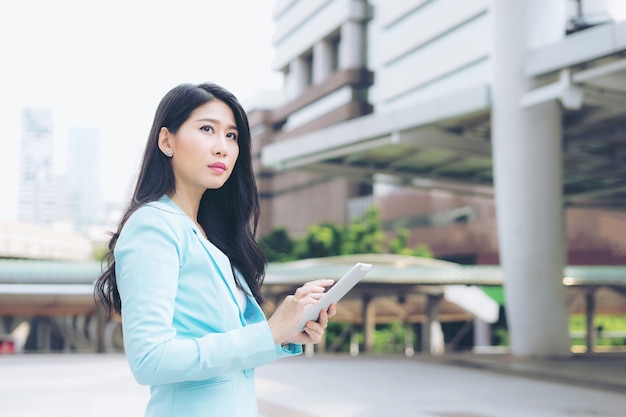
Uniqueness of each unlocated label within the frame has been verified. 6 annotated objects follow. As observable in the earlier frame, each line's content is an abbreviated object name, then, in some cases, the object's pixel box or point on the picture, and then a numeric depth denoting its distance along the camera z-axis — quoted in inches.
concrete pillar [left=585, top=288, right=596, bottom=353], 969.6
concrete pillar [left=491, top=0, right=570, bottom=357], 717.3
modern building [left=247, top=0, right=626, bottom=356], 678.5
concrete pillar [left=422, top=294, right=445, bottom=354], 910.4
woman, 67.4
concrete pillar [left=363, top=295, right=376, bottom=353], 920.3
